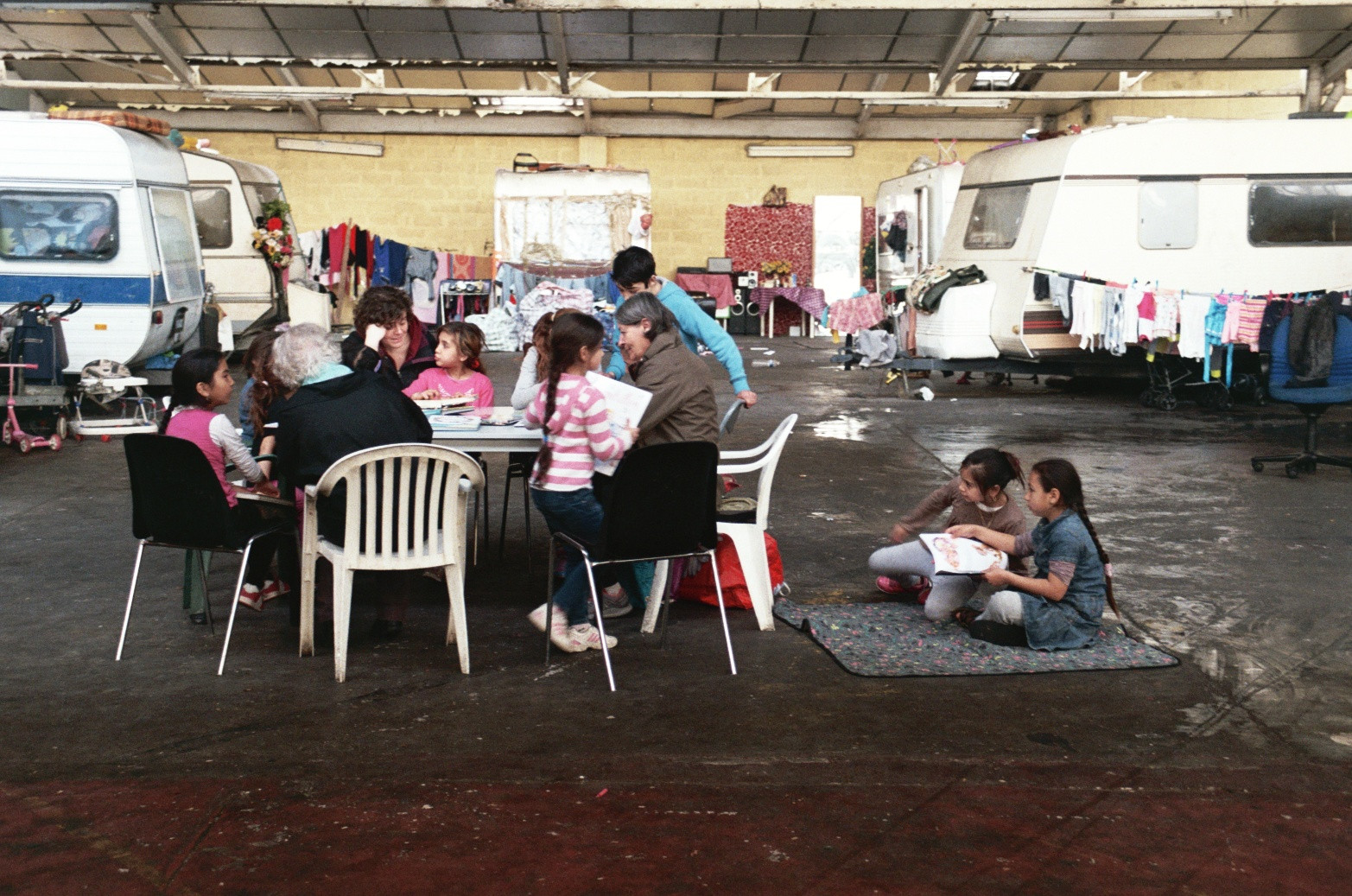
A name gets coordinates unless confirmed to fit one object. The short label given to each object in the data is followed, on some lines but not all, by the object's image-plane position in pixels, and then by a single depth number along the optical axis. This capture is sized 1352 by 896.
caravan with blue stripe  10.60
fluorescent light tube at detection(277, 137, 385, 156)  22.05
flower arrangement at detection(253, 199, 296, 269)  15.11
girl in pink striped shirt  4.28
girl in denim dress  4.45
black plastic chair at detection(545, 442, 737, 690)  4.10
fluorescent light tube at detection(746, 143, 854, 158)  22.48
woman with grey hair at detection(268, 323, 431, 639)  4.32
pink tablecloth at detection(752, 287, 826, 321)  21.50
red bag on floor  5.00
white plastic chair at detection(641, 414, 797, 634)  4.75
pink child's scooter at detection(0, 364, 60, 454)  9.00
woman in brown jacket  4.79
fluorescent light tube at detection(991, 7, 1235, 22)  14.28
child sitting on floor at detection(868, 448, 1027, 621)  4.76
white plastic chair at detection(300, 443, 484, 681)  4.07
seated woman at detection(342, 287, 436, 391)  4.69
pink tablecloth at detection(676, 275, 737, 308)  21.20
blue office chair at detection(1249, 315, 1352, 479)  8.06
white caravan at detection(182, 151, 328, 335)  14.91
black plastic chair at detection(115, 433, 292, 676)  4.29
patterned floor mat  4.32
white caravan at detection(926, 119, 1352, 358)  11.79
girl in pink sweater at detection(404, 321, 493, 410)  6.06
